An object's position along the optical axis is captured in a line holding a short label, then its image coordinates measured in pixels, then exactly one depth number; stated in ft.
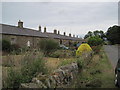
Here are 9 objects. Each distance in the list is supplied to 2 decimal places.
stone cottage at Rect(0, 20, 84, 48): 67.20
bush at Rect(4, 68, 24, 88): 13.12
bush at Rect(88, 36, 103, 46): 79.27
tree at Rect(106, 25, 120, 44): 156.62
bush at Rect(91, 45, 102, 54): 53.33
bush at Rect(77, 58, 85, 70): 22.25
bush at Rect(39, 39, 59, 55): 51.76
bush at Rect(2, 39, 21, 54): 57.04
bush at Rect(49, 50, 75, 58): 48.38
